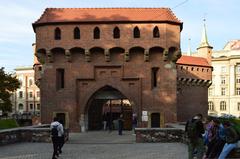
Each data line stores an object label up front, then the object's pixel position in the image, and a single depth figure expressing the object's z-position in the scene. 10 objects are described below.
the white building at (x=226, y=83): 98.00
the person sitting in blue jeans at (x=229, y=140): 11.86
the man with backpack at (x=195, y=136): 13.45
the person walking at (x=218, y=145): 13.15
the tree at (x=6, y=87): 55.12
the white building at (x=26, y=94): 106.75
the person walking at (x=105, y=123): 32.70
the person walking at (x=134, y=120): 29.89
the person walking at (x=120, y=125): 27.66
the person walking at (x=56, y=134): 15.10
